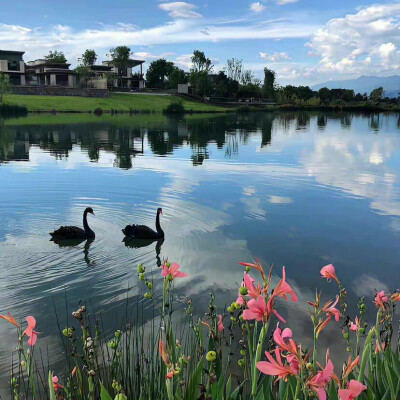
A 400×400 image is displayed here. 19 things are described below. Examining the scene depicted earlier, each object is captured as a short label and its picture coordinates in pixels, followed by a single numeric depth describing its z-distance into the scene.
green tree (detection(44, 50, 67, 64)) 91.60
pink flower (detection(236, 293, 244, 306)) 2.12
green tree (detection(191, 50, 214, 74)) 105.94
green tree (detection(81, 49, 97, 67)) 92.06
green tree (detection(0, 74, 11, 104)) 58.53
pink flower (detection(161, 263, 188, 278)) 2.26
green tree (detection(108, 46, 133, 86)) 97.19
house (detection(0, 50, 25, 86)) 81.88
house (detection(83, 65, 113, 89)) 86.62
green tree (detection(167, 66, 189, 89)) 98.75
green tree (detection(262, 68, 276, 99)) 102.69
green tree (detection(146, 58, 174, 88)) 107.56
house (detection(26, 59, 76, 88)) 85.12
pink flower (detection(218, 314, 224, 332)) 2.64
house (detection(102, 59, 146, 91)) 101.16
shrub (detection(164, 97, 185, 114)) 70.94
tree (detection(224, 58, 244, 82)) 117.19
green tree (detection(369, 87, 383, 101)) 114.06
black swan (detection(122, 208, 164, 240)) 8.98
